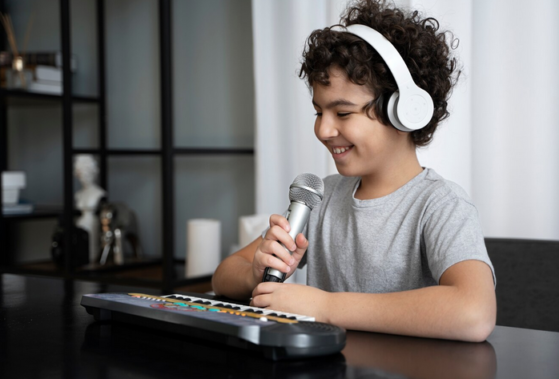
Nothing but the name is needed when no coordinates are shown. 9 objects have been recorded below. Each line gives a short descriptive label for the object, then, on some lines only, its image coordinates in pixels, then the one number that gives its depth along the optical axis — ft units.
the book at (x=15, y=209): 10.04
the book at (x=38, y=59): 10.31
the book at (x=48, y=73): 10.12
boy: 2.90
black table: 2.08
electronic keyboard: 2.12
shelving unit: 8.16
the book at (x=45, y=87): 10.14
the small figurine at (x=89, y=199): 9.88
